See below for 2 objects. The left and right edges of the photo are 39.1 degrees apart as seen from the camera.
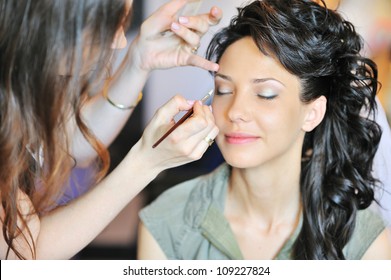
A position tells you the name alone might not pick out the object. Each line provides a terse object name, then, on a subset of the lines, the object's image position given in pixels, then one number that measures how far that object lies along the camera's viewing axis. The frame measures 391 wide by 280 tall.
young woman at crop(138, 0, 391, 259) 1.20
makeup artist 1.06
